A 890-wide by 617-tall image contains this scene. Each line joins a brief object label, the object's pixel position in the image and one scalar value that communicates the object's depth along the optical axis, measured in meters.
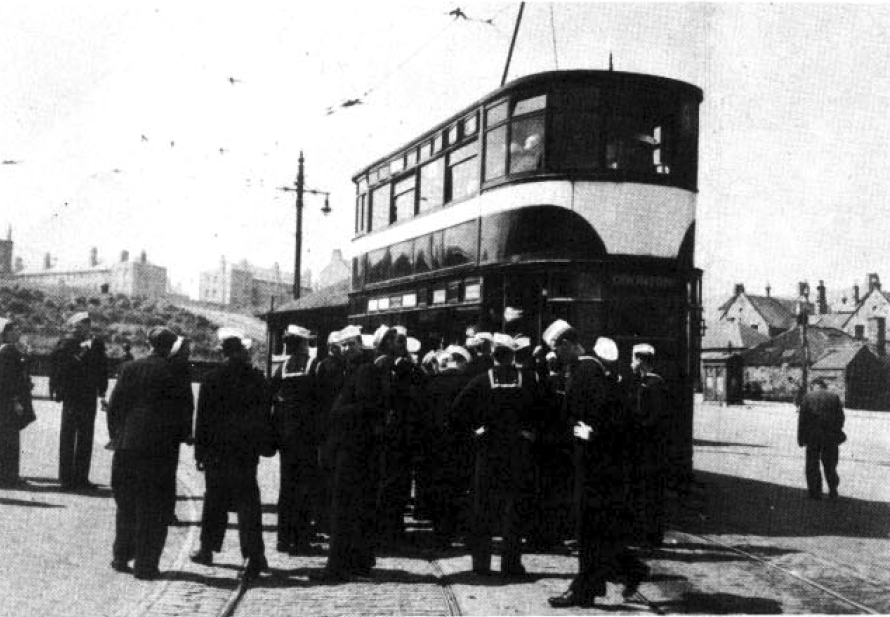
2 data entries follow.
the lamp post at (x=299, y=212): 30.78
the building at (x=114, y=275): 109.25
